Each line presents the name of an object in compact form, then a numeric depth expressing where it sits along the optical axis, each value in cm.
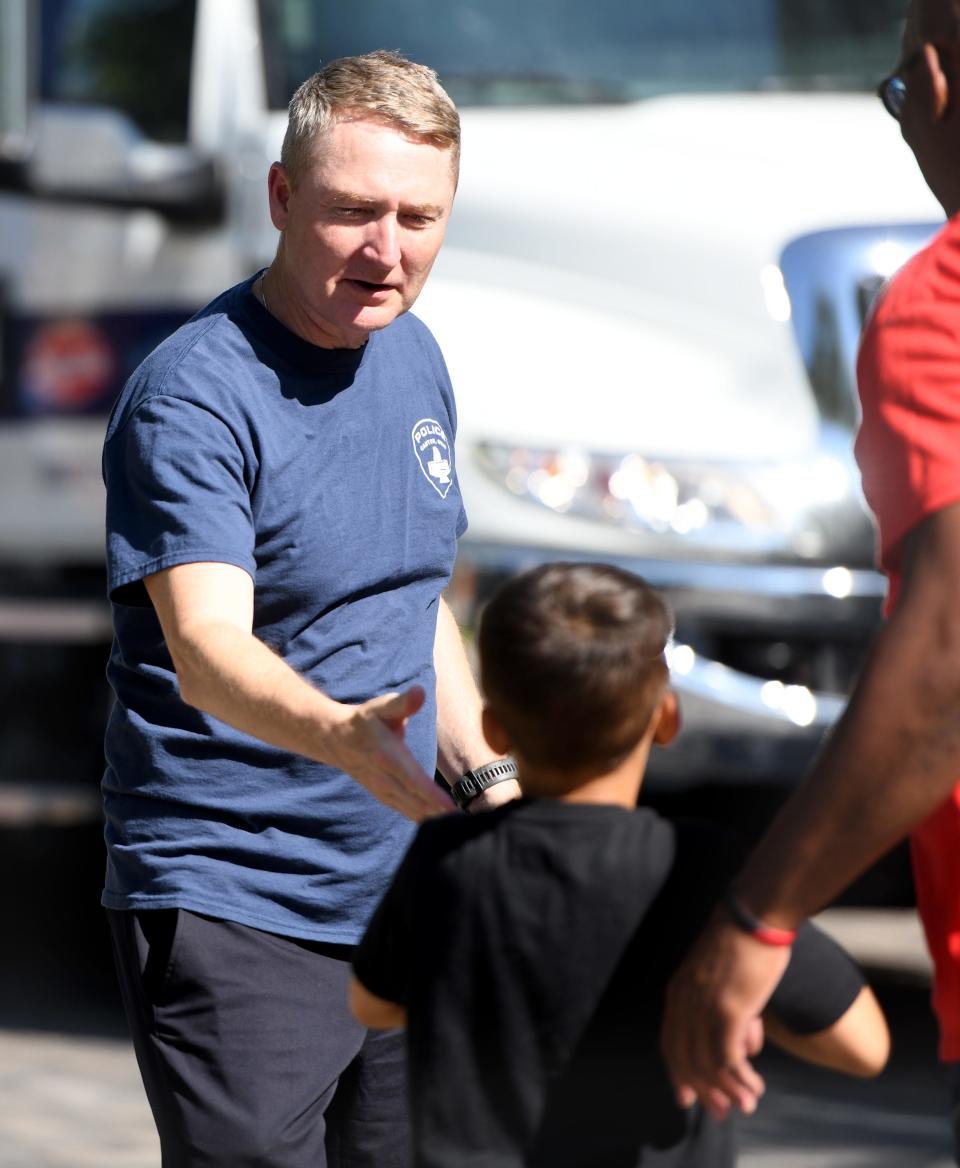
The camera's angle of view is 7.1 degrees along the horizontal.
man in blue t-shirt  733
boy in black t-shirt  690
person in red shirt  682
